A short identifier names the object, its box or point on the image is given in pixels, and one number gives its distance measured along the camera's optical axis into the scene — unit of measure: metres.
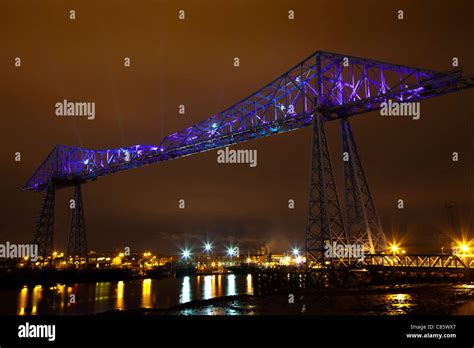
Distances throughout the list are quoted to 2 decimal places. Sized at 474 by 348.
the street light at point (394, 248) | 47.22
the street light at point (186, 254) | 150.91
